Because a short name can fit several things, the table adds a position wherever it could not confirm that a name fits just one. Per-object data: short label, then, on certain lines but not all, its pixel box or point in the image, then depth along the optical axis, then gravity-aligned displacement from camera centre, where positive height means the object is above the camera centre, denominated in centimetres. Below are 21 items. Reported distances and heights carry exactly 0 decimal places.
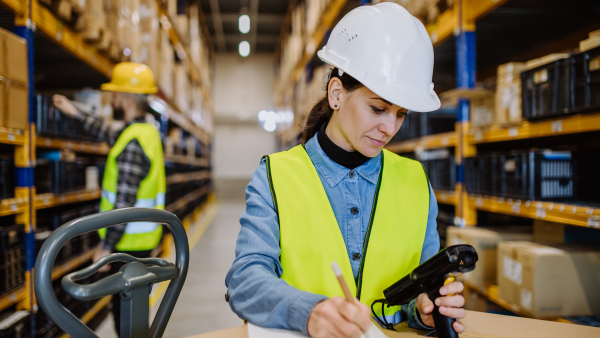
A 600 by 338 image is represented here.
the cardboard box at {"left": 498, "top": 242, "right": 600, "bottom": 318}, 198 -63
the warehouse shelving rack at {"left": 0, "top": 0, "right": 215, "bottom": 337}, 226 +16
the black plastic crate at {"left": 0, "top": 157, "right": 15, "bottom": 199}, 223 -5
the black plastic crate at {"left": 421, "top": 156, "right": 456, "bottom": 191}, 312 -7
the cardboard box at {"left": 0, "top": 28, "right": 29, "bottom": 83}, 209 +65
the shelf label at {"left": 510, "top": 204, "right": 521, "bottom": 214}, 225 -27
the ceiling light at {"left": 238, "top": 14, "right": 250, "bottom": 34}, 1189 +477
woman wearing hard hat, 109 -10
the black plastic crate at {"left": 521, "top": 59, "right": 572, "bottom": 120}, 196 +41
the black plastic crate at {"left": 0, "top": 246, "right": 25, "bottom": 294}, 216 -61
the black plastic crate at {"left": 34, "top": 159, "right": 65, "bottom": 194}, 279 -6
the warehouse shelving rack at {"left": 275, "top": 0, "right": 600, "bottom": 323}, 188 +20
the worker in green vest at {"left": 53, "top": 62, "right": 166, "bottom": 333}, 247 -8
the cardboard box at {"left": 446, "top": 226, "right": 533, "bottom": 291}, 251 -53
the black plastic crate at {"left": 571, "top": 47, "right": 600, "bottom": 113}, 179 +41
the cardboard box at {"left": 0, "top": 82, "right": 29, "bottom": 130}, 211 +37
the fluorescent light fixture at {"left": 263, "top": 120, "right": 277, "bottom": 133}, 1722 +182
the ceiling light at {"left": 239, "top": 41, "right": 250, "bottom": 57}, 1557 +510
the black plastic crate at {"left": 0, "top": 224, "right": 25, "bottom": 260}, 217 -41
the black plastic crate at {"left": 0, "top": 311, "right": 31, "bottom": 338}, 211 -91
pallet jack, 75 -26
